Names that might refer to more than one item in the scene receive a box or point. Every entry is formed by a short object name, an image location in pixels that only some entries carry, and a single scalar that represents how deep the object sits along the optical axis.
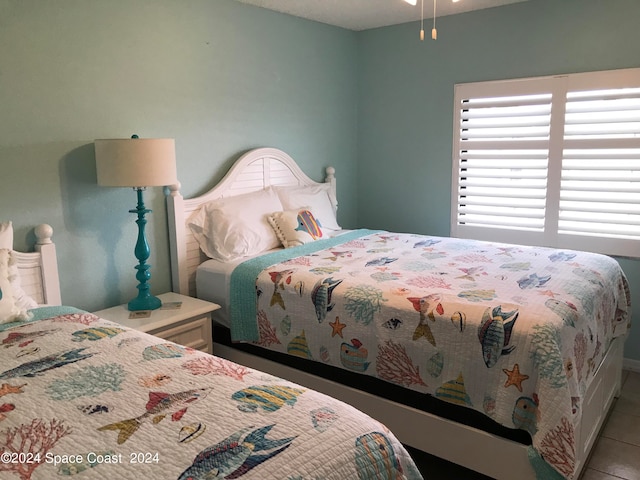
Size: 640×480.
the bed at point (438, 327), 1.97
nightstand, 2.56
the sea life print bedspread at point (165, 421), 1.11
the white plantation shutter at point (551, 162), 3.32
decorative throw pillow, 3.32
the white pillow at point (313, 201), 3.65
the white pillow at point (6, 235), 2.22
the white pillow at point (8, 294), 1.98
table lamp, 2.47
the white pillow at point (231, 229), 3.11
